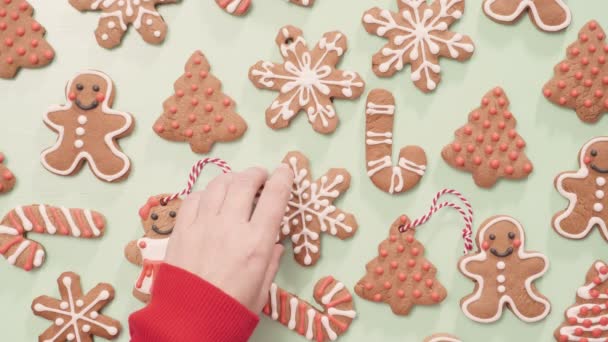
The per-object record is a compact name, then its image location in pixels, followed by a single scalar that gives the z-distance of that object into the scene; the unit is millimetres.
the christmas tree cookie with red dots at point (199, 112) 1080
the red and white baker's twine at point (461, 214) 1052
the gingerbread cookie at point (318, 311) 1065
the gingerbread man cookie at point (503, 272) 1048
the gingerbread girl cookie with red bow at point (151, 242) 1052
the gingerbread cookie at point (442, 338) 1054
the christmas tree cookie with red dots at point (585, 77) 1038
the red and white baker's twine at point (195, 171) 1075
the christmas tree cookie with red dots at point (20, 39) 1115
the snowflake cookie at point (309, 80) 1064
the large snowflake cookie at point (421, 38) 1055
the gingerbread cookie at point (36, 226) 1106
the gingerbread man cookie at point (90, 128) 1097
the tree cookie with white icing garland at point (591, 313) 1044
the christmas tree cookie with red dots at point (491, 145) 1045
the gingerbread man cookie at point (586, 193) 1037
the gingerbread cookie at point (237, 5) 1089
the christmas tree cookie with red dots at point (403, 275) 1056
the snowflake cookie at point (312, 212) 1061
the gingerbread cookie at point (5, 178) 1115
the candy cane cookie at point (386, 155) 1060
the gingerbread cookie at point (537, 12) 1045
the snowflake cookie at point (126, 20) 1097
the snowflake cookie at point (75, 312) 1104
